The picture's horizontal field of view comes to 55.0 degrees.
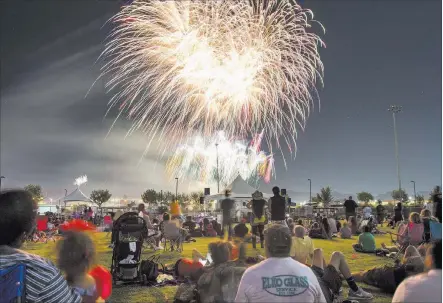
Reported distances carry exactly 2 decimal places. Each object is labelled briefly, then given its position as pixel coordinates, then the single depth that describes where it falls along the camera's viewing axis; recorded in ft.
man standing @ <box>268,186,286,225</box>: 47.44
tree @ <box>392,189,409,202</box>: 390.54
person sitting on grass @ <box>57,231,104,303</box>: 13.70
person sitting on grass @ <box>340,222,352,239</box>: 74.64
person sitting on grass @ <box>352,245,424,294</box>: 25.68
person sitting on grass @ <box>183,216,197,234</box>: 81.97
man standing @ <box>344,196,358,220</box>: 75.77
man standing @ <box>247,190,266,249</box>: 54.46
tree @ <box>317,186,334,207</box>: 399.03
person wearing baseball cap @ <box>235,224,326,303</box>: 12.40
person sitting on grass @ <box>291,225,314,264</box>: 27.61
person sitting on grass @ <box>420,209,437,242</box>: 37.88
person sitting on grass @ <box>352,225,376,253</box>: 48.62
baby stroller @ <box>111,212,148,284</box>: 30.71
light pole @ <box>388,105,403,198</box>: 181.27
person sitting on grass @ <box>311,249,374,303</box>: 24.56
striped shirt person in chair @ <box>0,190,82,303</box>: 9.44
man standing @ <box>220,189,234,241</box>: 55.93
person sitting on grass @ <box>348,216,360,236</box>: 82.15
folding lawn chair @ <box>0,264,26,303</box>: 9.14
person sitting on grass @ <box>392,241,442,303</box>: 12.57
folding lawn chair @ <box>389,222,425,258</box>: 38.75
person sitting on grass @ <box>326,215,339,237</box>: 73.56
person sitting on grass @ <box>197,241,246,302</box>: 17.39
